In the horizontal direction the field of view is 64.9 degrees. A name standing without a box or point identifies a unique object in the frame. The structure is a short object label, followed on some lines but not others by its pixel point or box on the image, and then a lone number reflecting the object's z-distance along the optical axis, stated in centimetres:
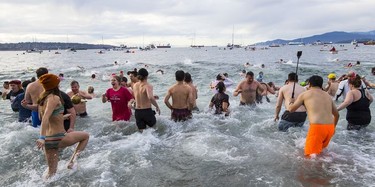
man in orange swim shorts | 533
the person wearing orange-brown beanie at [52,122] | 446
